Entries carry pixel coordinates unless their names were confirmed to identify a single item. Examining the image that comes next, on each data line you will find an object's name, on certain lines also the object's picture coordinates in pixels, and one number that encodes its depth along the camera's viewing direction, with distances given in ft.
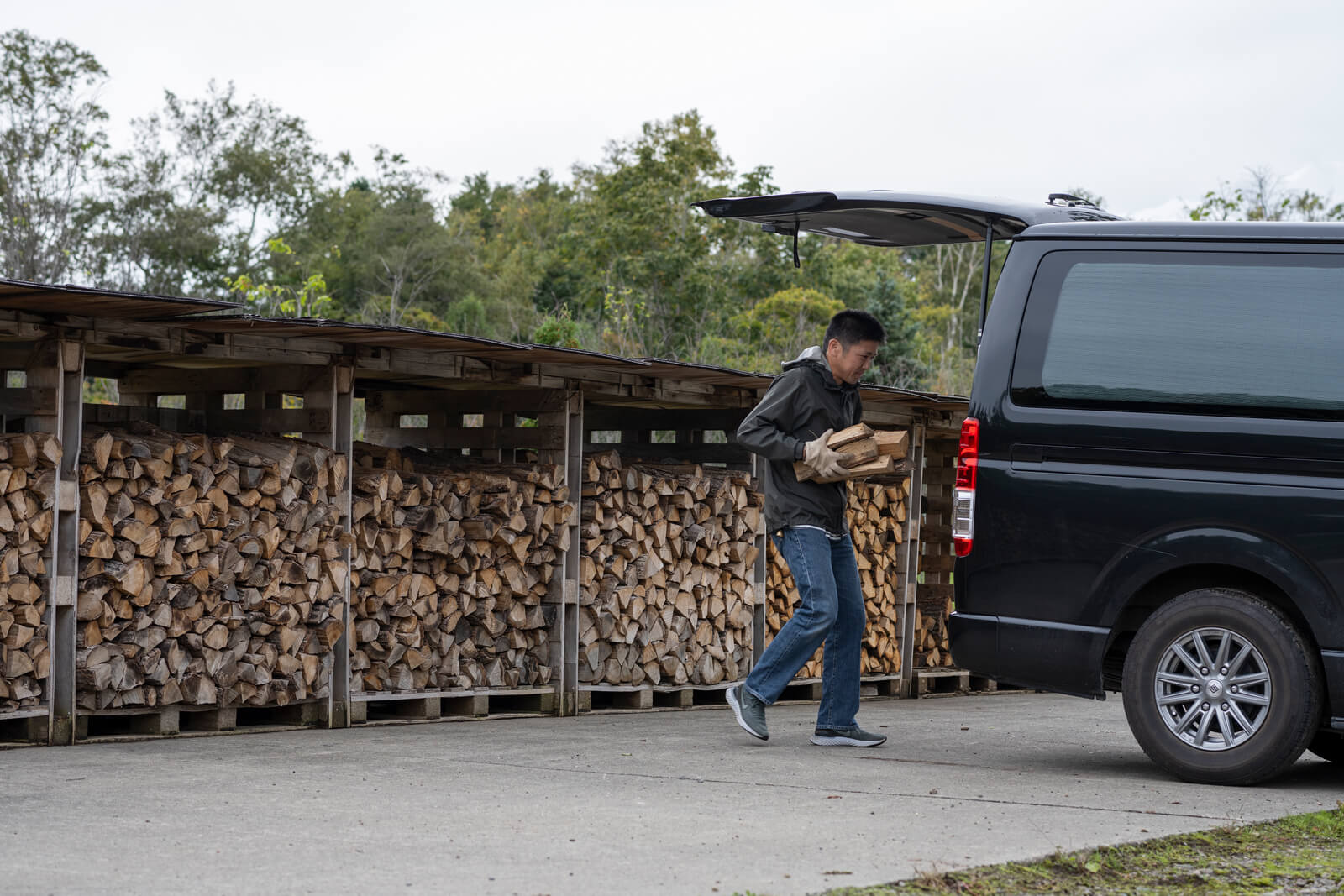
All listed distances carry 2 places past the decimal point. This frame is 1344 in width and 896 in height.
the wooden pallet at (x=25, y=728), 24.18
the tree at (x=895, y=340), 131.54
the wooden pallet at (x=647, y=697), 32.71
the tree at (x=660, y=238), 140.26
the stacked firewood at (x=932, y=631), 40.68
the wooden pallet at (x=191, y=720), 26.16
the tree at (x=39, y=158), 142.41
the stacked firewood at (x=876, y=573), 36.96
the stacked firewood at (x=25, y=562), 23.99
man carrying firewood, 24.36
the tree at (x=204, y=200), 161.48
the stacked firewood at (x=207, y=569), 25.36
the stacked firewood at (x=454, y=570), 29.55
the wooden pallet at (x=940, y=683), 39.86
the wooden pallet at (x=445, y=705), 29.14
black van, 21.13
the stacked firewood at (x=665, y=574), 32.68
